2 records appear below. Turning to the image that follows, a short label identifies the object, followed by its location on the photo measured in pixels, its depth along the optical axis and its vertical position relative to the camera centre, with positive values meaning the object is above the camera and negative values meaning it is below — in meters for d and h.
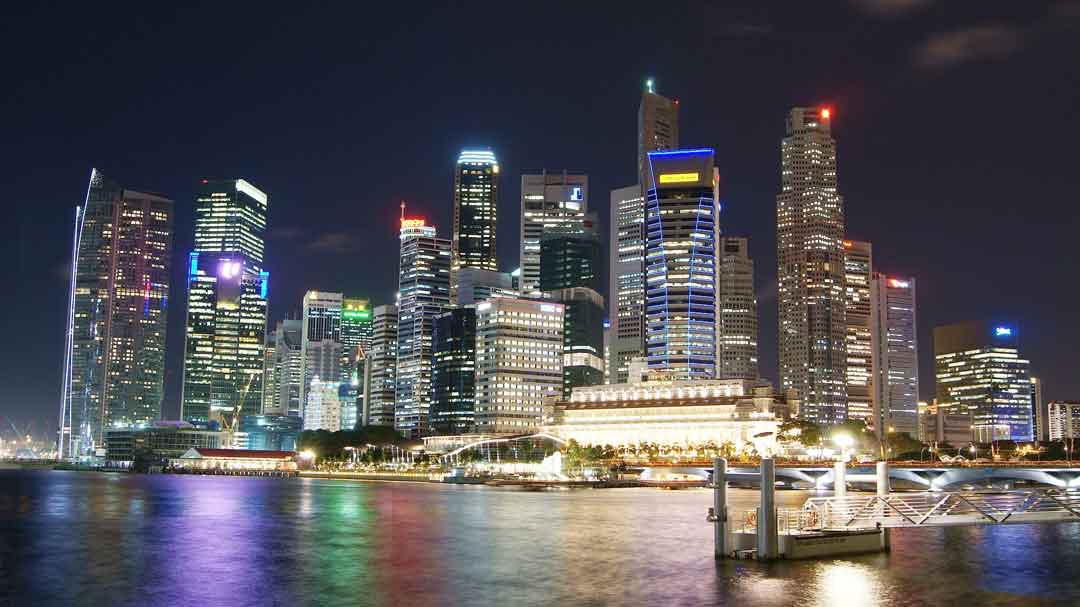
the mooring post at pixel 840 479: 70.19 -3.62
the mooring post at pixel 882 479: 67.94 -3.48
